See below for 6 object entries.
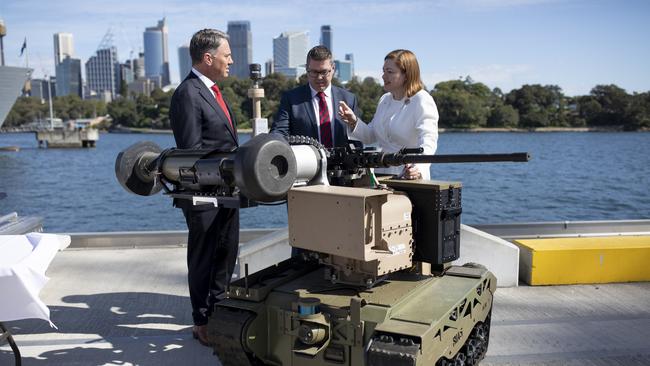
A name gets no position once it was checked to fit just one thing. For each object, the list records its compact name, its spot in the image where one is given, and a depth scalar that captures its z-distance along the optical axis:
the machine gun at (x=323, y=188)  2.83
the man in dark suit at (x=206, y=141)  3.91
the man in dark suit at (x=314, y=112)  4.31
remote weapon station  2.89
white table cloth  3.01
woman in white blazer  3.81
